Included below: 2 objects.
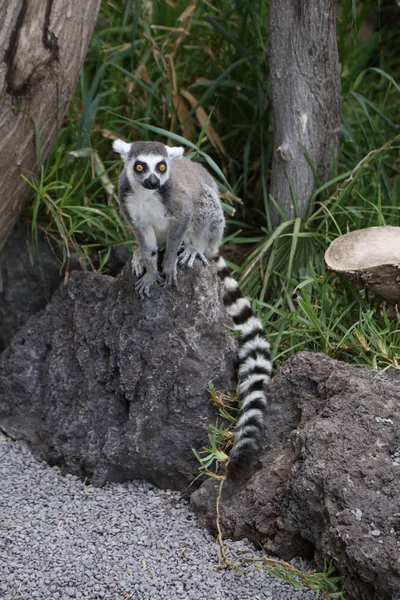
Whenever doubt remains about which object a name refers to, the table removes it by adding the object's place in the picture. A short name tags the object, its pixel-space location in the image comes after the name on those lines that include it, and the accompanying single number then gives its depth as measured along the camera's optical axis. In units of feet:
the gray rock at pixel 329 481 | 17.78
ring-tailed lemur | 21.61
